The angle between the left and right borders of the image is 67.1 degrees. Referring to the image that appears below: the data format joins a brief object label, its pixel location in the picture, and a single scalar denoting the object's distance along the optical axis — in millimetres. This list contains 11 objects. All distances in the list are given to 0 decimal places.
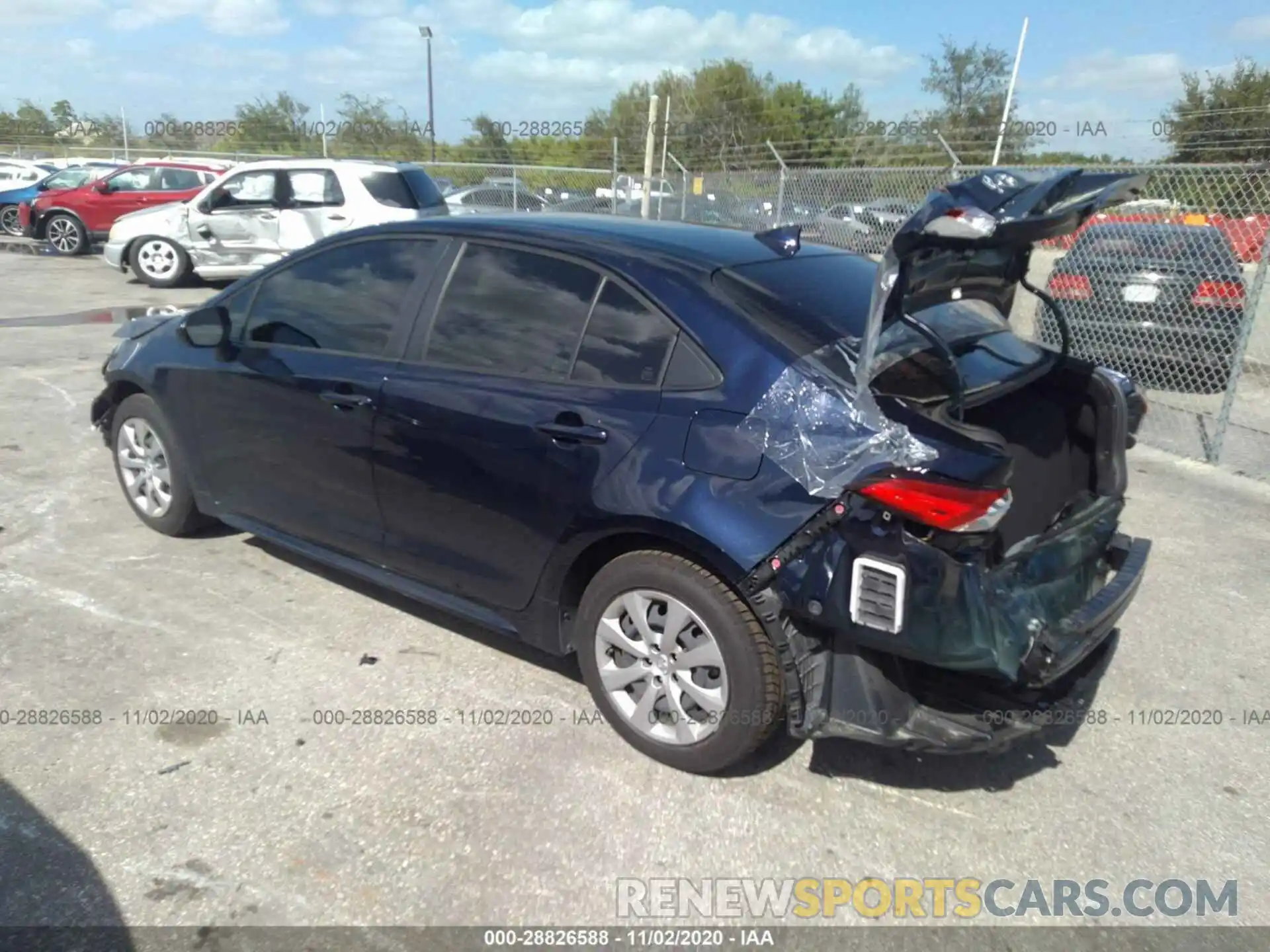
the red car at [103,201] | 16391
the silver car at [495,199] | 18203
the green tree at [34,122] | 47281
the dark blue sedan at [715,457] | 2627
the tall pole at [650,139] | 16500
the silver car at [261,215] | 11797
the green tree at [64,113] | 50469
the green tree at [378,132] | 35719
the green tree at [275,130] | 34094
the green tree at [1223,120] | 14883
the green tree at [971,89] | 29750
